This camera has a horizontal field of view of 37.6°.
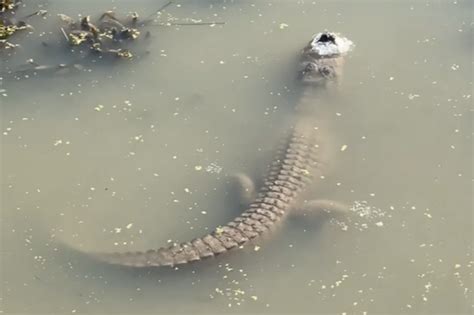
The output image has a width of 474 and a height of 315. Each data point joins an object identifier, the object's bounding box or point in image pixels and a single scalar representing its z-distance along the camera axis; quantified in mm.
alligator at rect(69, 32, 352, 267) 4680
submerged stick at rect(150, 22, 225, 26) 6793
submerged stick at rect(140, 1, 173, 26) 6791
